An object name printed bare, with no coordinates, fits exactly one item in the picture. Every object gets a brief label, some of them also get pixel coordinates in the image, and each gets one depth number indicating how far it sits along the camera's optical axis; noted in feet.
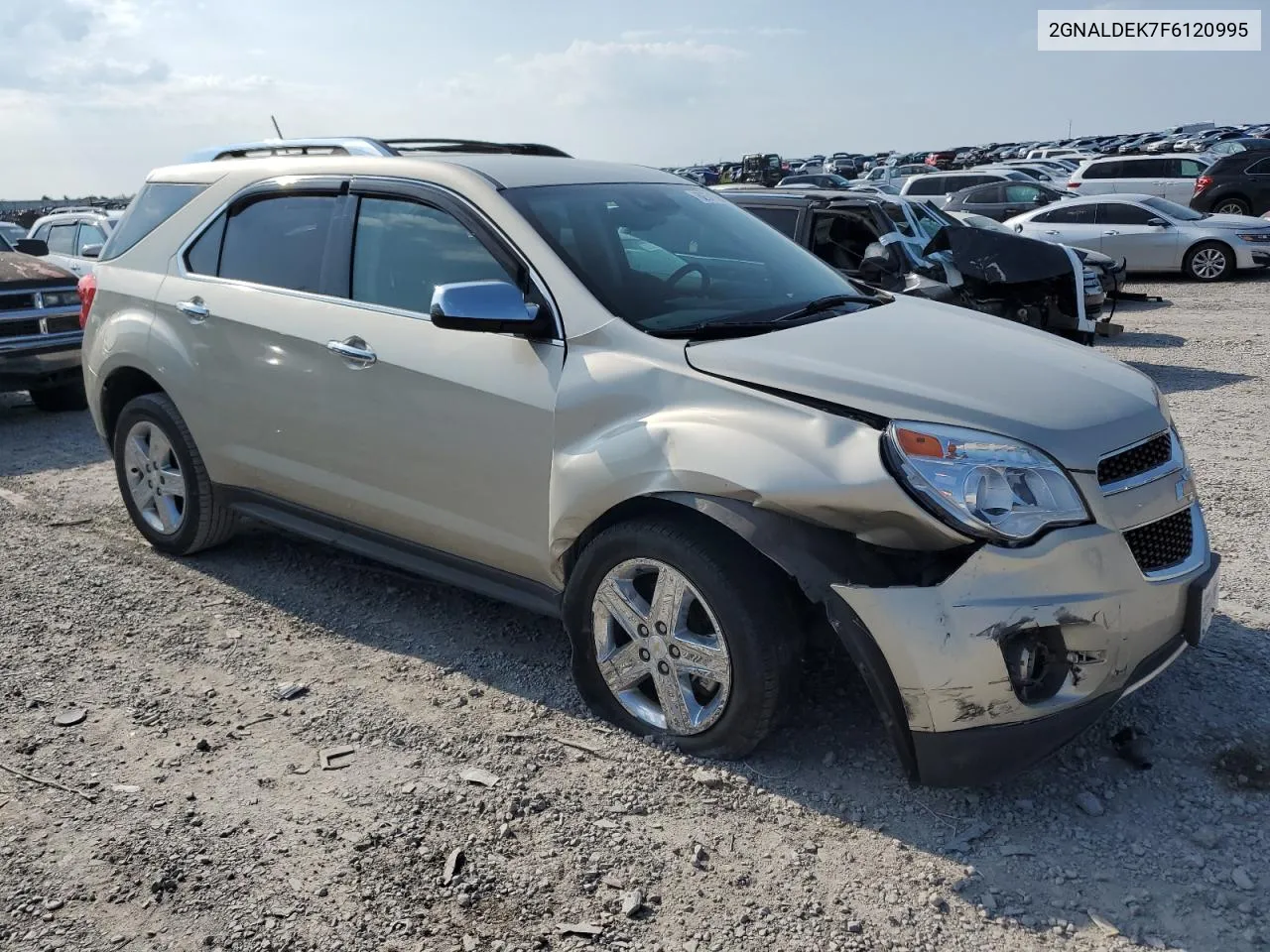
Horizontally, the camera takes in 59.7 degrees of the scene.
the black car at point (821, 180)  83.31
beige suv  9.46
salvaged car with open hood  29.96
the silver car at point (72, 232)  40.16
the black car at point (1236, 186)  66.69
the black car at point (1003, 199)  67.51
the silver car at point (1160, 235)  55.01
